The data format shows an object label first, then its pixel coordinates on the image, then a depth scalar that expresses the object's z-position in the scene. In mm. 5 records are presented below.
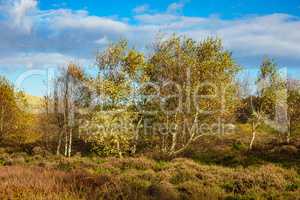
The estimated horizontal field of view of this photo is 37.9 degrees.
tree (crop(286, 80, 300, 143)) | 54906
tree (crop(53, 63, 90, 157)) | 49344
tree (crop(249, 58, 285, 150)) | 53062
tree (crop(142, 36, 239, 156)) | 36000
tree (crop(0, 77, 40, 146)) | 52031
